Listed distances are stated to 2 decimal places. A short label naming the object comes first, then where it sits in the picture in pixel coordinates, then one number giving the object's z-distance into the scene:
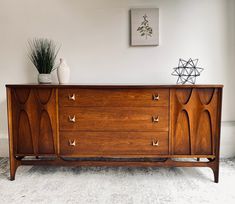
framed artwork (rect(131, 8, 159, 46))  2.37
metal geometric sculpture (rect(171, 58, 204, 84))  2.36
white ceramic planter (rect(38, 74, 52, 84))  2.18
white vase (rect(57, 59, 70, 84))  2.14
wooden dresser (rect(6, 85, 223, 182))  1.86
